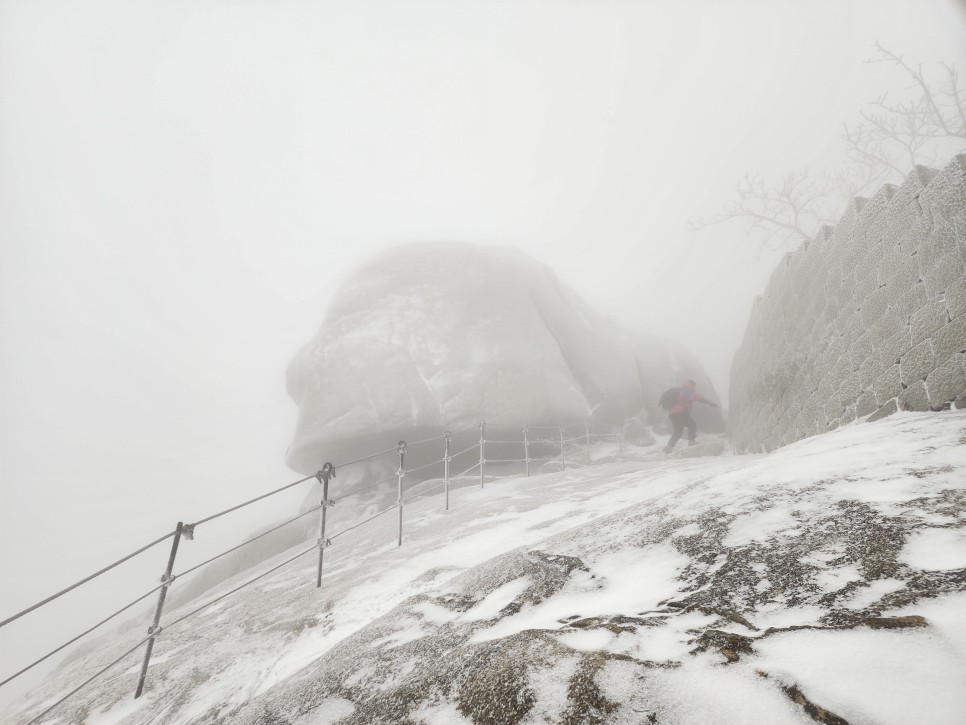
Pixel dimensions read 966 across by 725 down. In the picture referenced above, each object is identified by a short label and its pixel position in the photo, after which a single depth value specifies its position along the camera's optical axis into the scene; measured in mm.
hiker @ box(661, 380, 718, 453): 12422
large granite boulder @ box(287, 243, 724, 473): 12633
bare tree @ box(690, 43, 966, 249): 13008
